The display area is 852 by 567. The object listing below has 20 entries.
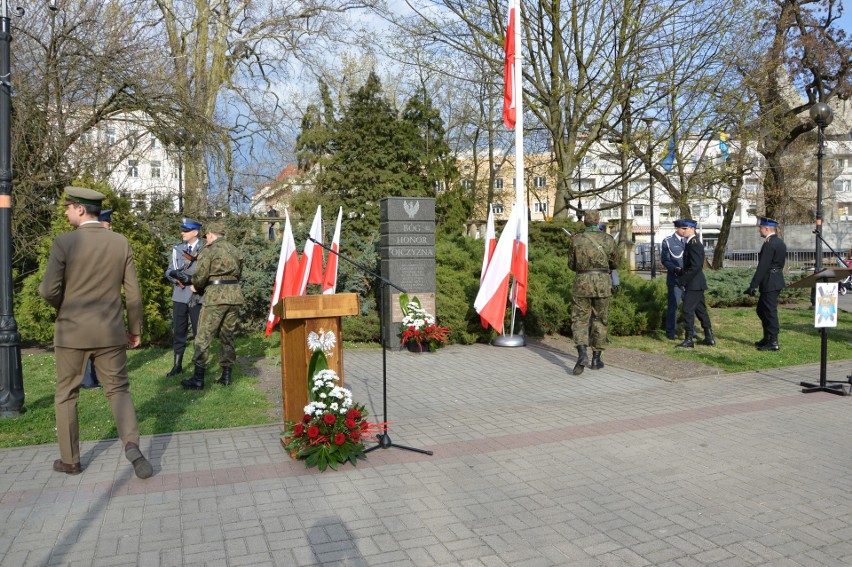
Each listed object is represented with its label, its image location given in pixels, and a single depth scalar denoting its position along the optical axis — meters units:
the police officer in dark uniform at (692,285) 11.45
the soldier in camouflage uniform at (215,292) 8.28
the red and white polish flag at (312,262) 9.82
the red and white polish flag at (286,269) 9.34
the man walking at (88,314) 5.21
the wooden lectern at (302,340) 5.95
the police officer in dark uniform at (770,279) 11.28
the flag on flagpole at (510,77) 12.17
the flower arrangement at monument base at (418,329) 11.41
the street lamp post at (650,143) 17.89
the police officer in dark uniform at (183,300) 9.23
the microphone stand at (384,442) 6.04
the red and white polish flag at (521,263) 11.21
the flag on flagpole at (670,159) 17.81
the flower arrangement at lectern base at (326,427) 5.58
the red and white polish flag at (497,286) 10.73
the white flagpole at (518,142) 11.88
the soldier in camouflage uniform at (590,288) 9.44
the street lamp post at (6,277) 7.10
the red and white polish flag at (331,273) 10.89
